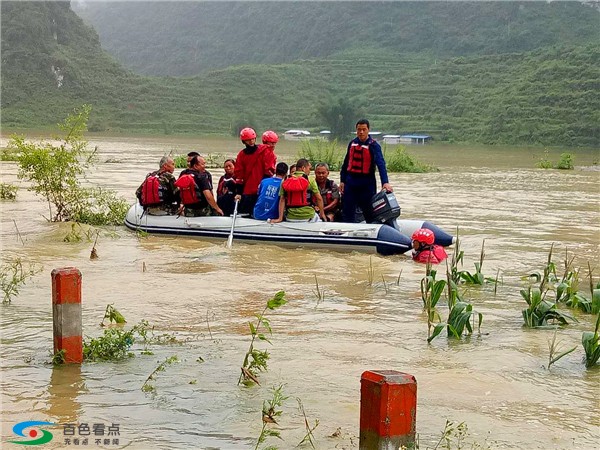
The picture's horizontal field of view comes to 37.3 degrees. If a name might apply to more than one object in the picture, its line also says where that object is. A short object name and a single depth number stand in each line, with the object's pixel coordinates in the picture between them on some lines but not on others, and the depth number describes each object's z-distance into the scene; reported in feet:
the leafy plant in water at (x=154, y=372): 15.64
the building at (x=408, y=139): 170.71
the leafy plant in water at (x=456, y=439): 13.28
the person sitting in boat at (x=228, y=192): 35.81
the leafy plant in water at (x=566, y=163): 89.61
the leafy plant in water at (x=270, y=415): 13.09
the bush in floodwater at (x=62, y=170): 35.76
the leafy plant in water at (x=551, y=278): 24.98
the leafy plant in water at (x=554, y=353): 17.61
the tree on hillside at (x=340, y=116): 195.93
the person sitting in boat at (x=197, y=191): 34.32
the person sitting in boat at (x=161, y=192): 35.37
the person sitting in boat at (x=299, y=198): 32.55
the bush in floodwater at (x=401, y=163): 77.10
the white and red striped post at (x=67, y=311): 15.89
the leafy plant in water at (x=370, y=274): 27.10
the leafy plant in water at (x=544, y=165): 91.91
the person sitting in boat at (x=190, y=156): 34.47
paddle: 33.37
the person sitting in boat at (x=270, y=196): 33.42
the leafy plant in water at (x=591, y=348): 17.79
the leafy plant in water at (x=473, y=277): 26.26
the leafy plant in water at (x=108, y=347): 17.25
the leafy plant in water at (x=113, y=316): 19.80
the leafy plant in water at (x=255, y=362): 15.82
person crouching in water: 30.78
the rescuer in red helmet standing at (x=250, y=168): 34.40
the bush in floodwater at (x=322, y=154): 75.77
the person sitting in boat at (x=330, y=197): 34.88
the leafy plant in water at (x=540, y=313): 21.21
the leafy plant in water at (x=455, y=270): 24.43
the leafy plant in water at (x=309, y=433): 13.39
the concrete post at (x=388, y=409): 10.32
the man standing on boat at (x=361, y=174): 32.65
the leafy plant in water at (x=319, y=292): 24.39
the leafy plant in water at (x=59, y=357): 16.55
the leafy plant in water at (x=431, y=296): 19.84
